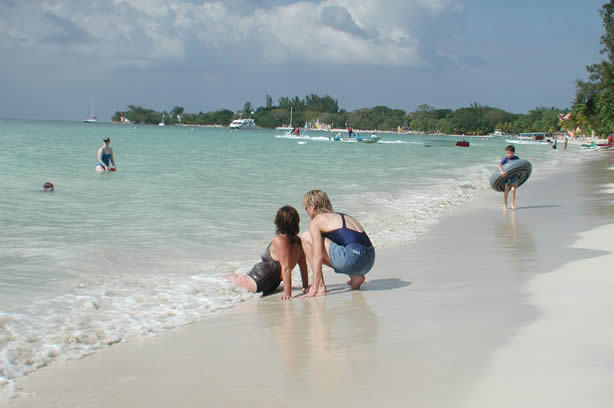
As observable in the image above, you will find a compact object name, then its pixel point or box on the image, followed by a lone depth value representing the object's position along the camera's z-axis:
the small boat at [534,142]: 111.76
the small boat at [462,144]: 84.06
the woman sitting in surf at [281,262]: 6.41
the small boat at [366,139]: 81.86
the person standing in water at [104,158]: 25.42
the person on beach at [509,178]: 14.16
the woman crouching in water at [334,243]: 6.37
